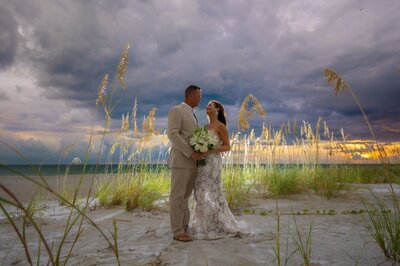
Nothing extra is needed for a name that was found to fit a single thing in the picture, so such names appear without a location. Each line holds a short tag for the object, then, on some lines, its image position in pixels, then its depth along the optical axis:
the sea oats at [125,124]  6.84
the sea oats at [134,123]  6.89
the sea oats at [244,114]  5.93
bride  4.34
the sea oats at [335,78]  3.28
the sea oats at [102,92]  2.93
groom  4.16
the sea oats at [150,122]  6.89
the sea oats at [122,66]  2.93
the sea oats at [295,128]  8.98
